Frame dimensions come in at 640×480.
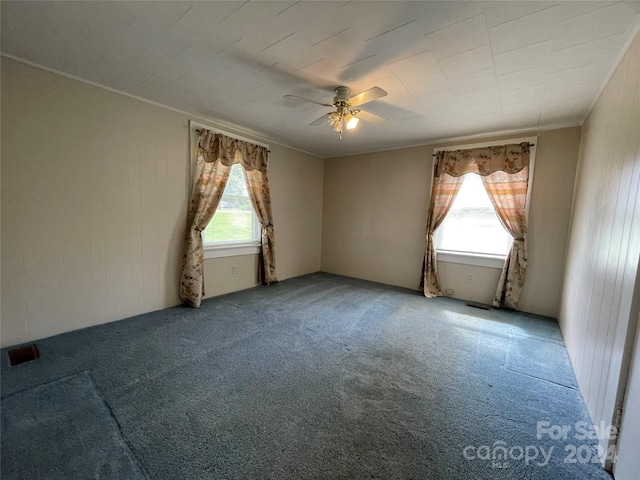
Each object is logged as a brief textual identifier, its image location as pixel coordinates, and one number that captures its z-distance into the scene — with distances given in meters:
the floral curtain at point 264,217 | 3.90
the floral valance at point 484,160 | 3.30
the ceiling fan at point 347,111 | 2.09
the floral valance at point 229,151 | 3.27
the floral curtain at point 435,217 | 3.78
